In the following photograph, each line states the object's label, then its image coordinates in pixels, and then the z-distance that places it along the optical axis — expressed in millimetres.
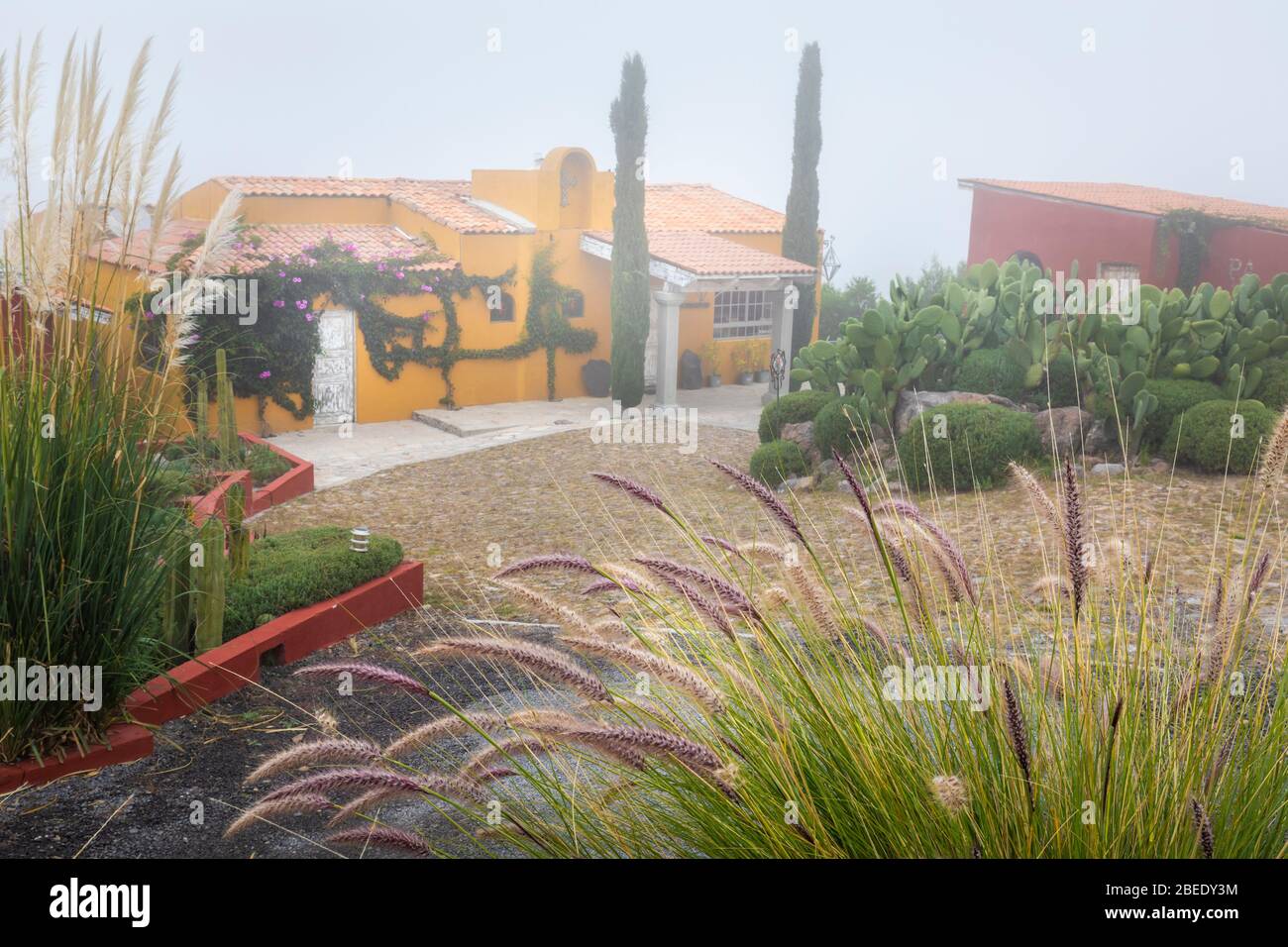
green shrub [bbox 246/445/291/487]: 12859
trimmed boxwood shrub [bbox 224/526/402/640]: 6777
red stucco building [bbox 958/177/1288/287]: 19156
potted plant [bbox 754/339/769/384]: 23094
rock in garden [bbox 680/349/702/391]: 22109
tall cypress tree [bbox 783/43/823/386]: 22484
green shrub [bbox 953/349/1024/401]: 12570
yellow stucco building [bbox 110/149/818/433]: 18922
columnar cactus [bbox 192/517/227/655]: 5609
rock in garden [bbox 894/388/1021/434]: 12352
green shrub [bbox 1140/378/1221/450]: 11375
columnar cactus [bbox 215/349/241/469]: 10492
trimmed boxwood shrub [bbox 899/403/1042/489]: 11164
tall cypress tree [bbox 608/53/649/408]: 19469
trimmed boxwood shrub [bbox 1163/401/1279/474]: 10656
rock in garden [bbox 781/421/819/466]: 12867
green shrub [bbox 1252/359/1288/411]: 11766
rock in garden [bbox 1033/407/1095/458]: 11430
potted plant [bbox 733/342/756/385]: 22859
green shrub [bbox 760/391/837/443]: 13320
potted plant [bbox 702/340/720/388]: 22453
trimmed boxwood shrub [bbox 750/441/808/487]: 12664
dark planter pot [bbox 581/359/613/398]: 21078
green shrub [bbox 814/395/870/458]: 12289
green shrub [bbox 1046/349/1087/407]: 12258
